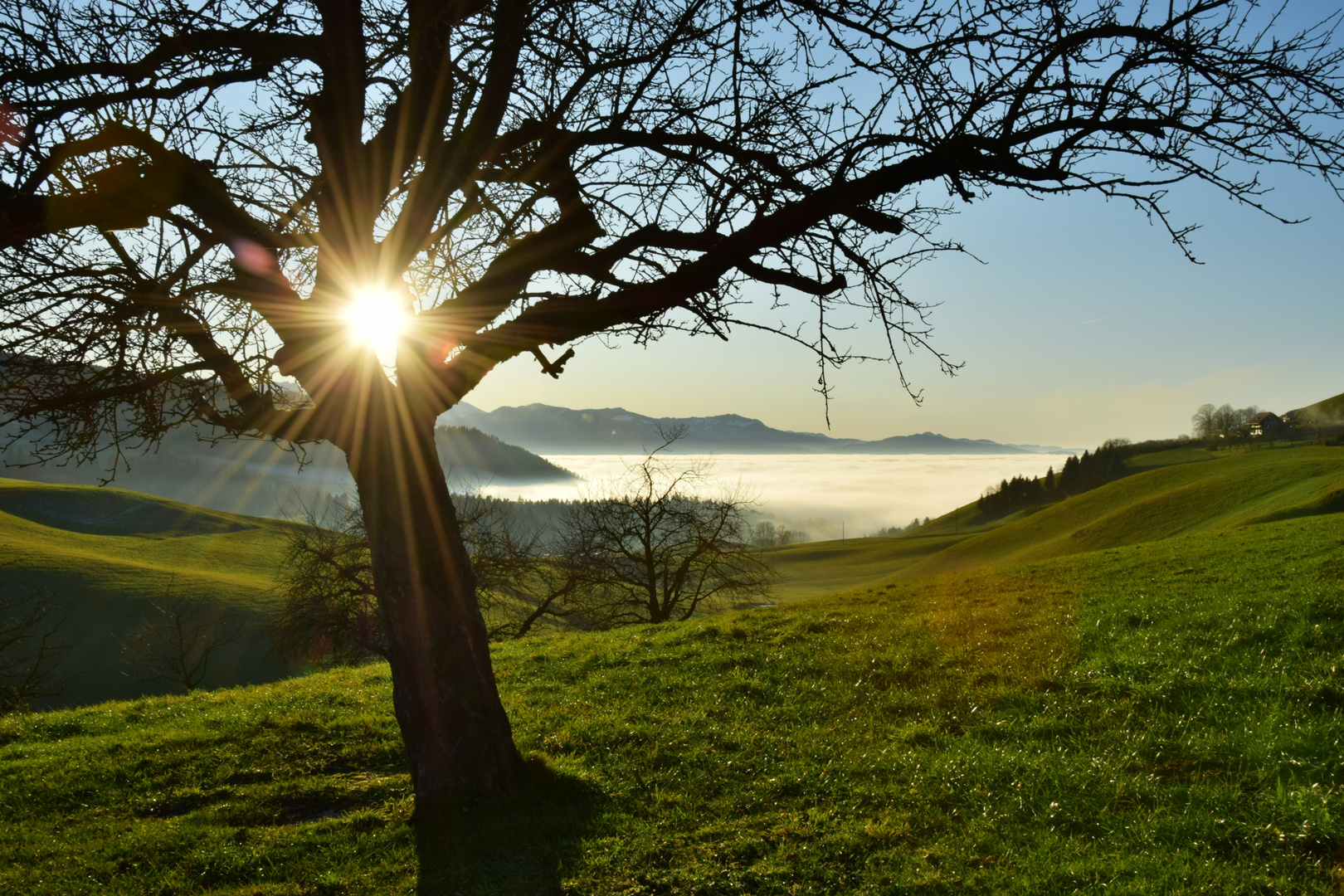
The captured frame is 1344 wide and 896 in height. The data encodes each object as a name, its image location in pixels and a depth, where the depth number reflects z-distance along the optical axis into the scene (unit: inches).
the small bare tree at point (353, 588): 1189.7
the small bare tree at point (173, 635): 2143.2
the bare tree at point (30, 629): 2033.7
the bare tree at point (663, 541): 1204.5
